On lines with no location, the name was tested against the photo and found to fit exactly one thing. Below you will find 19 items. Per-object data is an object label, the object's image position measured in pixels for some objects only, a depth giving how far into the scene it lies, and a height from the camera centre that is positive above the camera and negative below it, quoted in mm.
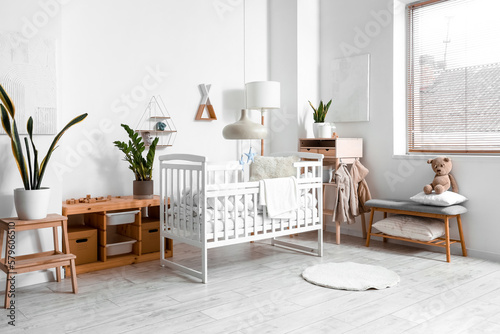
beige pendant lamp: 2963 +185
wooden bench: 3595 -435
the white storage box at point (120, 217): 3475 -428
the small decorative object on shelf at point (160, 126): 4031 +295
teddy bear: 3746 -164
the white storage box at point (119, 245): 3545 -654
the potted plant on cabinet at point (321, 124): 4492 +337
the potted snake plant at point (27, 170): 2799 -55
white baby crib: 3143 -392
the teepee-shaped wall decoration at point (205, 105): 4352 +504
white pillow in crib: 3971 -78
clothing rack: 4273 -425
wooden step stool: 2724 -589
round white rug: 2979 -805
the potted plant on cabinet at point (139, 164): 3627 -30
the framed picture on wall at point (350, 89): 4512 +689
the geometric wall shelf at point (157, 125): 4002 +308
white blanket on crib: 3422 -271
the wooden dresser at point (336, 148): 4305 +93
